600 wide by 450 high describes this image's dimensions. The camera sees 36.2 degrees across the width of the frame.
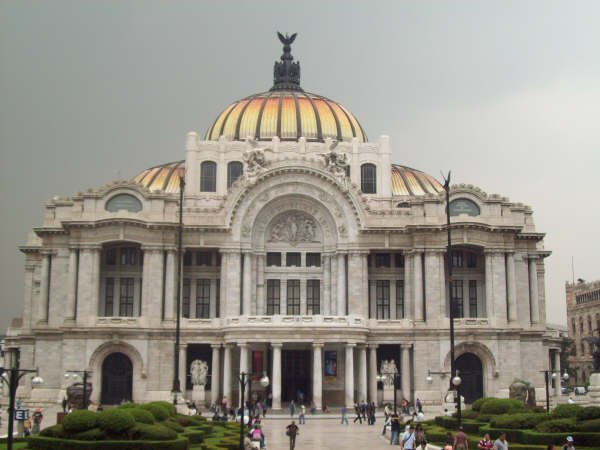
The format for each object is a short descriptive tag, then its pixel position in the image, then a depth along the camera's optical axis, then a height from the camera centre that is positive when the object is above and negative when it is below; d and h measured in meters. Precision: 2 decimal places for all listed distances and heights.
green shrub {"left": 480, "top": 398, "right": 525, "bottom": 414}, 53.00 -2.24
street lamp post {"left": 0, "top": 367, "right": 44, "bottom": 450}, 31.72 -1.06
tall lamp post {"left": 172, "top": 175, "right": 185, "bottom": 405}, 62.33 +0.47
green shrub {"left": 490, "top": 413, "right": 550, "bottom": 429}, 44.34 -2.57
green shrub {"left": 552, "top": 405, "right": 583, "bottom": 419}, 44.03 -2.09
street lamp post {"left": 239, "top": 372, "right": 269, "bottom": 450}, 39.29 -1.55
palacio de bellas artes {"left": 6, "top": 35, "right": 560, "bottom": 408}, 76.38 +6.67
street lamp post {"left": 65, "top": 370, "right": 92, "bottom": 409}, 72.69 -0.78
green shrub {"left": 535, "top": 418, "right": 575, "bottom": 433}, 42.44 -2.68
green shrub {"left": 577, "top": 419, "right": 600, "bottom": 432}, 41.09 -2.58
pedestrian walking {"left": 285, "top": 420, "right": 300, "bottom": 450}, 42.75 -3.10
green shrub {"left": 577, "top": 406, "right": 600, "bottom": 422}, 42.84 -2.12
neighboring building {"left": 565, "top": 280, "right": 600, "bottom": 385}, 133.50 +7.01
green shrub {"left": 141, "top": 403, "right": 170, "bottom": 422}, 49.37 -2.51
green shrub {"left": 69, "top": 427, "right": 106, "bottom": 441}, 39.16 -2.99
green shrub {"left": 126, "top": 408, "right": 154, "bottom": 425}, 44.16 -2.44
